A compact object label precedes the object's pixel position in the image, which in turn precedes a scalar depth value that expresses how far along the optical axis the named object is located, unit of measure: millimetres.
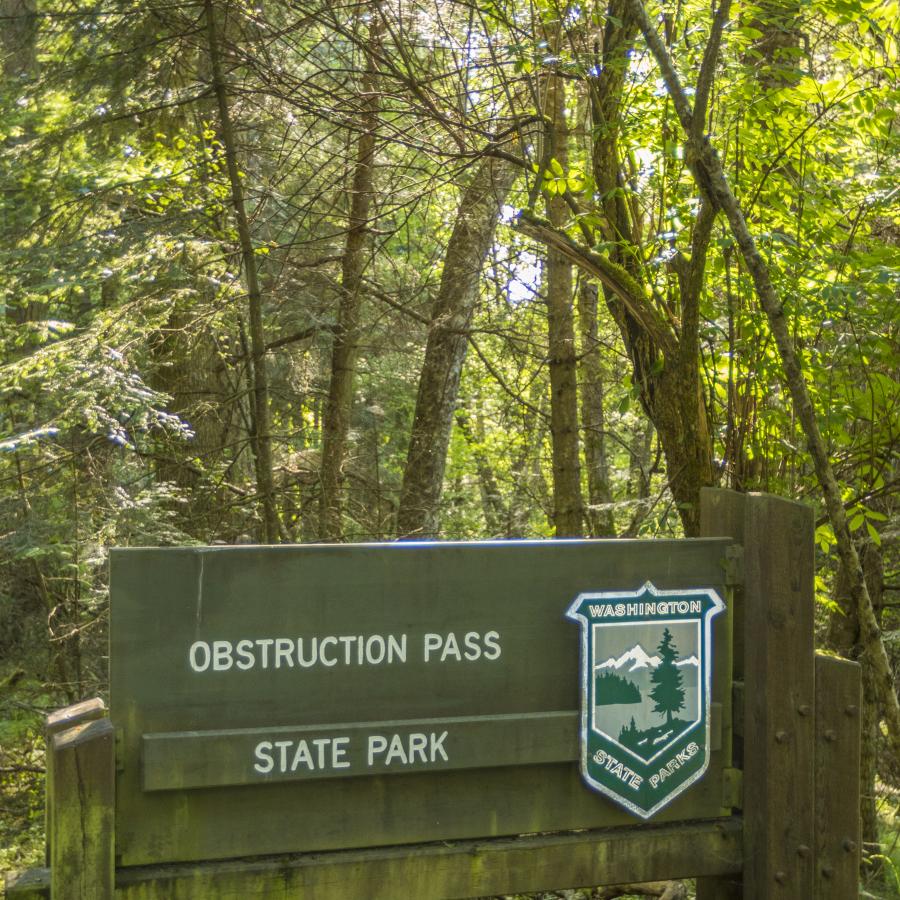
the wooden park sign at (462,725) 2707
